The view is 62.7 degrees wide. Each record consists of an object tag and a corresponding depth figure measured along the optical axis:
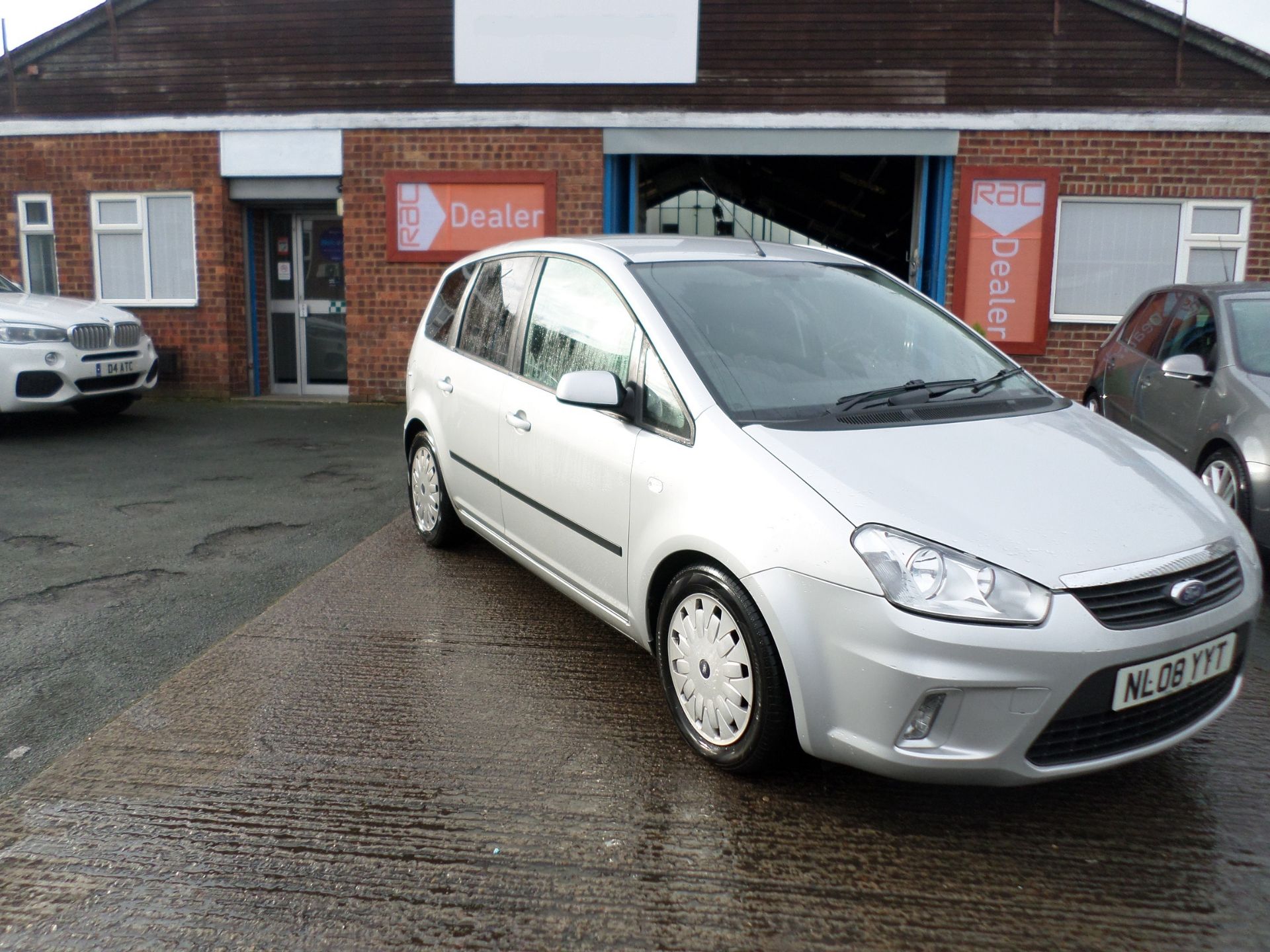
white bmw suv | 9.03
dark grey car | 5.24
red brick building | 11.25
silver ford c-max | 2.63
